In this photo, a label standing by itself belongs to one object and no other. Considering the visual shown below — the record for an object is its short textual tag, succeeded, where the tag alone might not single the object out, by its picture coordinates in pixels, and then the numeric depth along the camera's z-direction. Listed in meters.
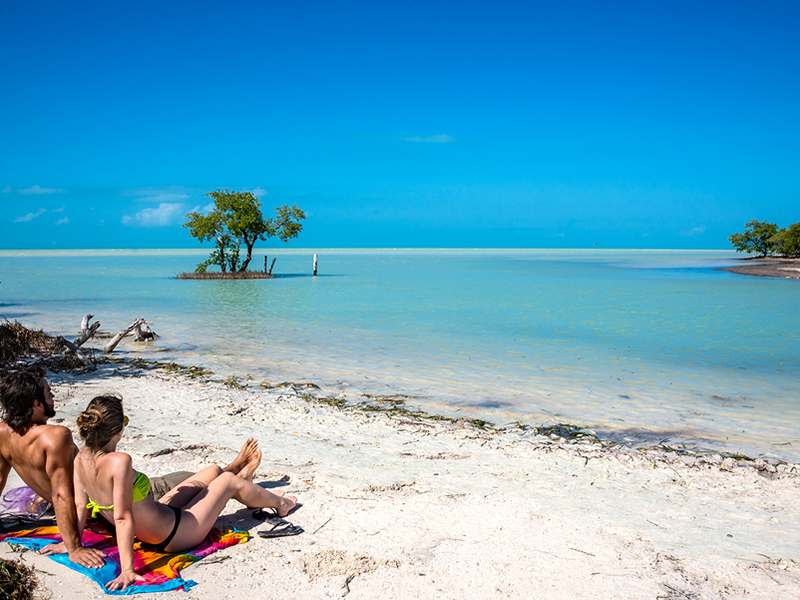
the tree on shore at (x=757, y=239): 85.32
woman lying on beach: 3.56
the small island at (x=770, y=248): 58.66
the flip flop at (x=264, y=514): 4.68
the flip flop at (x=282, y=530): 4.38
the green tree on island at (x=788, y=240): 74.31
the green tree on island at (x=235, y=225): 42.38
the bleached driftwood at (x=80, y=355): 11.00
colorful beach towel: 3.69
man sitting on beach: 3.79
